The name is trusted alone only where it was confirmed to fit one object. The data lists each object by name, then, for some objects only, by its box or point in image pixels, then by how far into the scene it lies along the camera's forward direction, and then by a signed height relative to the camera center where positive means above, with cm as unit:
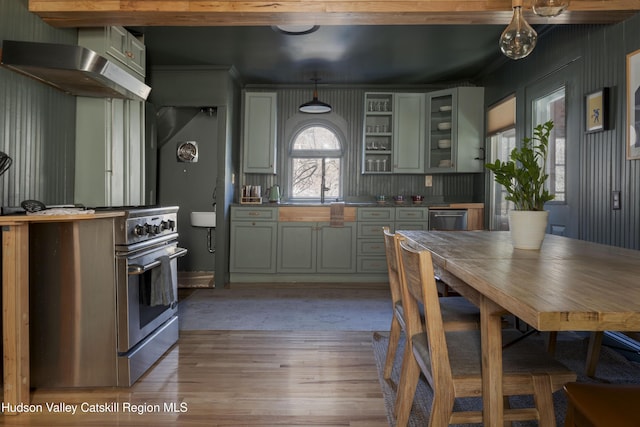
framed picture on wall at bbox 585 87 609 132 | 291 +74
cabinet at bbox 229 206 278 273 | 489 -40
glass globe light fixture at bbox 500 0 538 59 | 174 +76
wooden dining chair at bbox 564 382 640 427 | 89 -47
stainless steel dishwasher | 490 -14
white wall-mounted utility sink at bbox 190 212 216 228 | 479 -14
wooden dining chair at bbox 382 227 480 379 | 158 -45
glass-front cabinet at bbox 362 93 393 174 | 529 +101
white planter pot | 183 -9
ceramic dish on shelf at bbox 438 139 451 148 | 510 +83
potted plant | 181 +5
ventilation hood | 226 +83
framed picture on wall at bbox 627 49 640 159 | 265 +70
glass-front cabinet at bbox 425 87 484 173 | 497 +101
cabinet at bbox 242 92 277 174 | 516 +99
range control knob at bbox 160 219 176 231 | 258 -12
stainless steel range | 209 -45
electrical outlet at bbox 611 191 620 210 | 284 +6
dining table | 83 -21
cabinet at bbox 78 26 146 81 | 305 +130
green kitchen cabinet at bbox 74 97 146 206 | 305 +43
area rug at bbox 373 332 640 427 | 183 -94
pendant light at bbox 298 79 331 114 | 474 +120
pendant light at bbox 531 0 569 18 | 169 +86
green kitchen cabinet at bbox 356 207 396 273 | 494 -35
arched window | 557 +62
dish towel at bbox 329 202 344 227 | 491 -9
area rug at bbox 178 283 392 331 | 321 -95
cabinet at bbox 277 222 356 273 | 491 -50
